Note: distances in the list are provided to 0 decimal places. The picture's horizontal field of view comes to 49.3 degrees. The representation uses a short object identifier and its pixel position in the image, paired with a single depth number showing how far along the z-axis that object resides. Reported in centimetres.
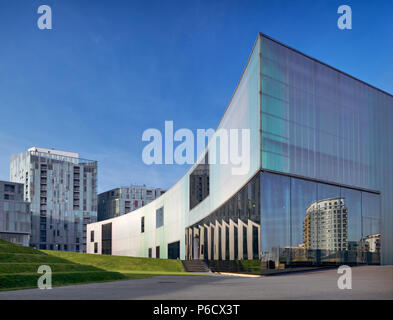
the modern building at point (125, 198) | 17200
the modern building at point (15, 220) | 10781
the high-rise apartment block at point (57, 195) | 14050
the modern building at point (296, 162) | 2567
